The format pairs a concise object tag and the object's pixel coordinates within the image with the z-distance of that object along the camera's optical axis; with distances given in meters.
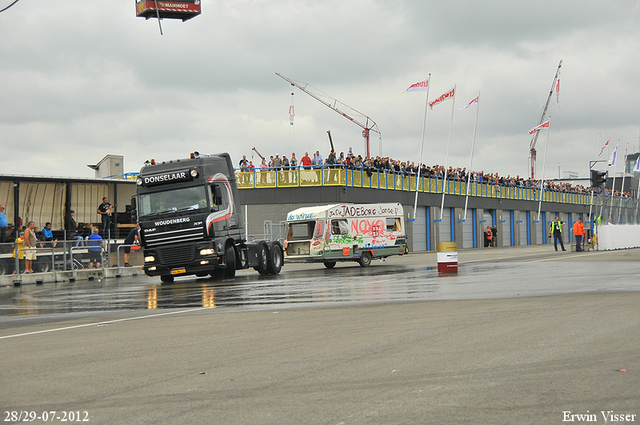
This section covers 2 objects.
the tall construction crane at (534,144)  117.44
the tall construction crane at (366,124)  92.52
